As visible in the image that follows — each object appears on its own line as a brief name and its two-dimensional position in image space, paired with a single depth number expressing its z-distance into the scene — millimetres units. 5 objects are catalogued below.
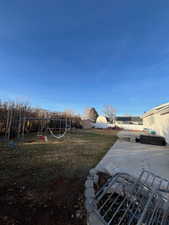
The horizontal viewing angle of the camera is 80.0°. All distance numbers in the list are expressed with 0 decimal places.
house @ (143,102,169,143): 5827
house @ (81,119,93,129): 16597
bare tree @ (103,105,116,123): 34938
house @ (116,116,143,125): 28591
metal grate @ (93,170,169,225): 1269
